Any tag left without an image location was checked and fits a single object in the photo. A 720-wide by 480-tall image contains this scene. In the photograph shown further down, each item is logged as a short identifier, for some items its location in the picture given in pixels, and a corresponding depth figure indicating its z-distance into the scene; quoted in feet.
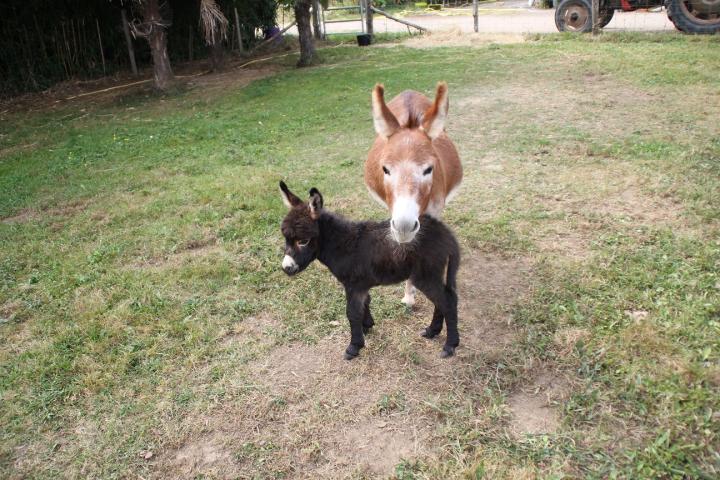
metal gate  65.58
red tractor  44.67
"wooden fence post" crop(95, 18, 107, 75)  51.67
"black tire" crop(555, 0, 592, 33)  51.21
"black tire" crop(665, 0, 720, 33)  44.37
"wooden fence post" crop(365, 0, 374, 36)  64.21
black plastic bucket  60.95
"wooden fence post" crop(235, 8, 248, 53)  59.54
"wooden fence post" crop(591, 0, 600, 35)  49.08
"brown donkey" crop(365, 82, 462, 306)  9.70
